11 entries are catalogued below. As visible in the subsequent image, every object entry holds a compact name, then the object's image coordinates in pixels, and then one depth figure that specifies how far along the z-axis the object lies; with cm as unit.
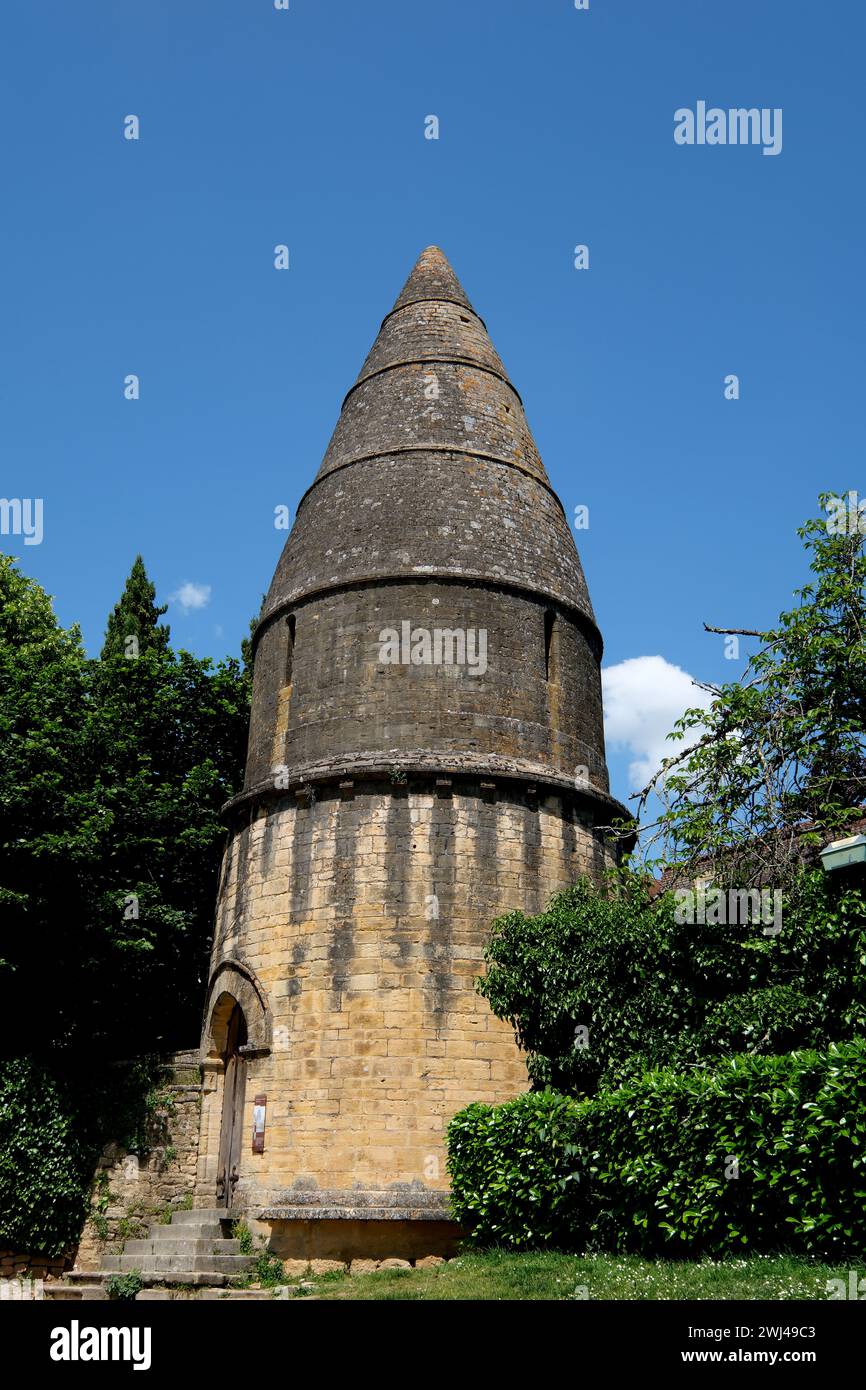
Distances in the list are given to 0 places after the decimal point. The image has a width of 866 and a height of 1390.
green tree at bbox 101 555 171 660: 2852
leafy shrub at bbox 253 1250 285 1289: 1473
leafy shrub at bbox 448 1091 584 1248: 1295
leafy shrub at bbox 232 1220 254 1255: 1545
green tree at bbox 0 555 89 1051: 1825
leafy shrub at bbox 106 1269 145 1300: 1434
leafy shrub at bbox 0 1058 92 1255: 1731
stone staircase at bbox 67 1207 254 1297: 1465
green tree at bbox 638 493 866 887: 1518
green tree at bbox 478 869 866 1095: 1267
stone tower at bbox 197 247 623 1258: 1552
